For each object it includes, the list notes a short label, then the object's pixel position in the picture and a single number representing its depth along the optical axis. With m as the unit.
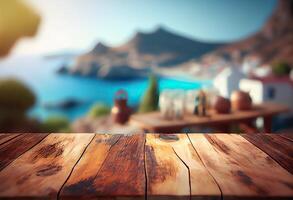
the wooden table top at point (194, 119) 2.89
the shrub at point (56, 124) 11.23
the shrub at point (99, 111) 12.91
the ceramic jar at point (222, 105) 3.40
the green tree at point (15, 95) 10.20
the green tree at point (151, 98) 9.68
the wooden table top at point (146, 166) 0.57
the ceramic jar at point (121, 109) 3.76
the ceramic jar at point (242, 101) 3.59
